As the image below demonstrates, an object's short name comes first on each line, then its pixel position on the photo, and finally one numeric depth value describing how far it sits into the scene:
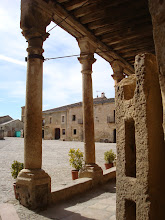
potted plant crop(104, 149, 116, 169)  7.08
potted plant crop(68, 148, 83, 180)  5.49
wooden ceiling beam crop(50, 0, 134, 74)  4.43
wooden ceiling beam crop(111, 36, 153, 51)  6.01
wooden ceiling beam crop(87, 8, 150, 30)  4.76
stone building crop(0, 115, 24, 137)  40.81
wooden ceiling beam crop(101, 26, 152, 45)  5.49
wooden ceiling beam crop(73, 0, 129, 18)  4.40
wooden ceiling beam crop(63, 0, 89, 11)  4.36
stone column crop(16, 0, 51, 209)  3.37
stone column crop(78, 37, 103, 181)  5.05
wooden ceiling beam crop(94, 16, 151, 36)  5.03
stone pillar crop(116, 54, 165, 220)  1.35
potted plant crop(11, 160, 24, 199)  4.20
